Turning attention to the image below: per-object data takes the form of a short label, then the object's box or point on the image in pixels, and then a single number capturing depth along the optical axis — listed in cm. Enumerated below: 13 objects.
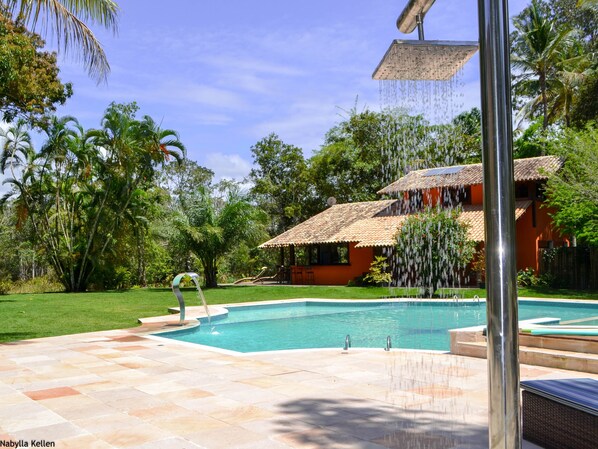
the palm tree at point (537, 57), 2928
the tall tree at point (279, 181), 3816
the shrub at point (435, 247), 1912
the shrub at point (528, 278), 2128
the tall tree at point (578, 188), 1880
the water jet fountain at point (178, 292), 1191
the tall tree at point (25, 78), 1005
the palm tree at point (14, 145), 2428
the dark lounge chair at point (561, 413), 360
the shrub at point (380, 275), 2219
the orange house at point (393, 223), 2330
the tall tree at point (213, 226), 2644
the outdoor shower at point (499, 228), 194
